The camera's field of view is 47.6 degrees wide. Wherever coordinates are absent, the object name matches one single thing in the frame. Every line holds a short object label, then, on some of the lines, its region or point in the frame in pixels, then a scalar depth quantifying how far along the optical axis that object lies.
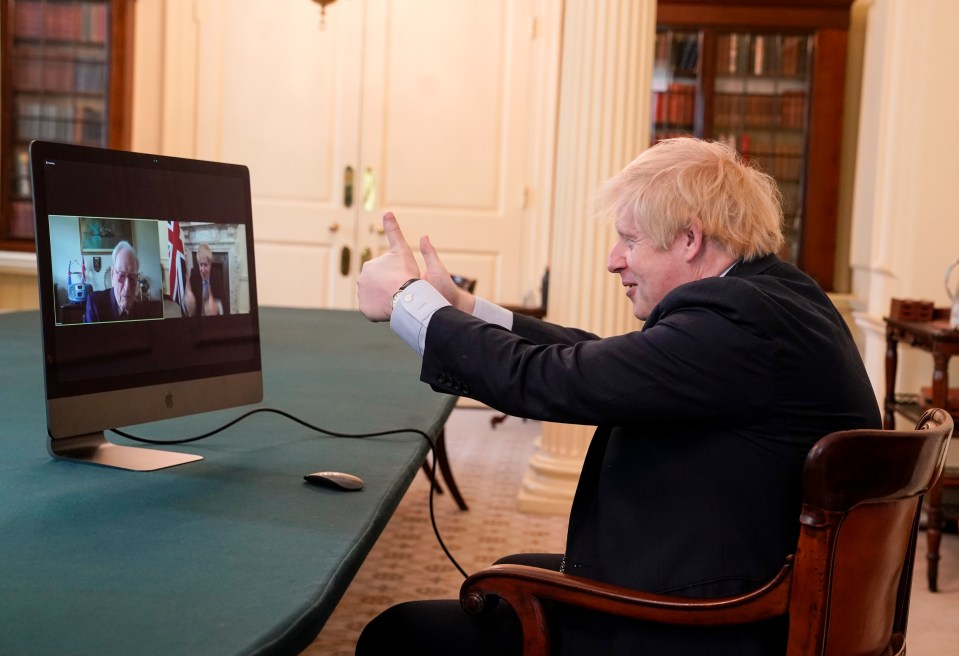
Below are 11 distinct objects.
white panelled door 6.56
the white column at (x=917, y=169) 4.61
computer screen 1.59
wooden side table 3.74
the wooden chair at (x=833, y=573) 1.27
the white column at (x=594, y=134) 4.22
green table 1.02
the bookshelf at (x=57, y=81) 6.39
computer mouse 1.60
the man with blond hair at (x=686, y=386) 1.41
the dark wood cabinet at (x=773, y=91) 6.29
